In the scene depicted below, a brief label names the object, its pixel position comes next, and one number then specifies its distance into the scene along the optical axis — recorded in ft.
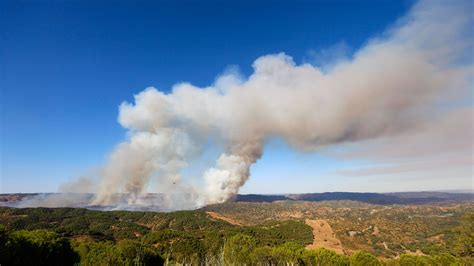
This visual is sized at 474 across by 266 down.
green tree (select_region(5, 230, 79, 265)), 123.13
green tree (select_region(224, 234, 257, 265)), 183.52
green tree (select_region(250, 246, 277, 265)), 175.69
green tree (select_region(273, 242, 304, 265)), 169.78
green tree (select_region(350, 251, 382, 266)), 153.48
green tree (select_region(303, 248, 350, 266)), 164.55
